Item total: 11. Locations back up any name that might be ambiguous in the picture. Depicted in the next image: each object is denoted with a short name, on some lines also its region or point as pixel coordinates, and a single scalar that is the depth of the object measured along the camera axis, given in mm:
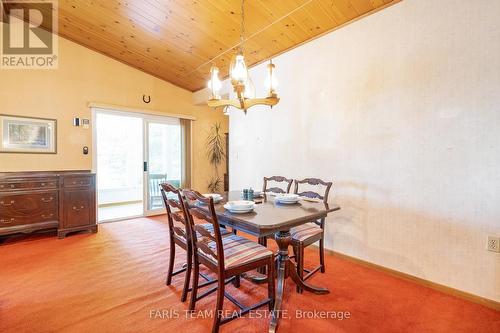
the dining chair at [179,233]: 1847
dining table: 1522
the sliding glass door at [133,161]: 4824
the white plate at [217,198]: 2132
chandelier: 1919
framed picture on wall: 3461
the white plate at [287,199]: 2100
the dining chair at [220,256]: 1530
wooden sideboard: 3158
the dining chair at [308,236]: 2039
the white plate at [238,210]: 1741
